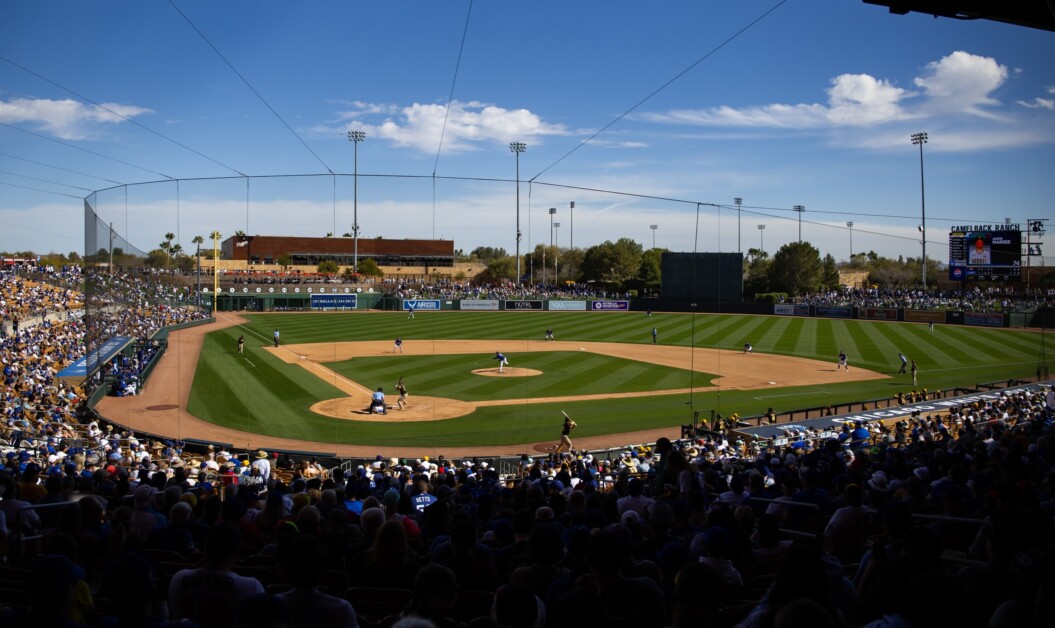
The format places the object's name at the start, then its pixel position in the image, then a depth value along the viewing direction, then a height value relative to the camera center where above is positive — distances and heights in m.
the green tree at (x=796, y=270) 90.38 +4.03
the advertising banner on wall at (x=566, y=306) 80.56 -0.77
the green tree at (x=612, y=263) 111.49 +5.97
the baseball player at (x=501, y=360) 35.15 -3.09
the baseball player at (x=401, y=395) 27.47 -3.85
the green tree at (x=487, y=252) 168.73 +11.65
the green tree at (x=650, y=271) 102.12 +4.27
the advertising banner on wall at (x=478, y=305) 74.25 -0.65
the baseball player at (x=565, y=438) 21.44 -4.27
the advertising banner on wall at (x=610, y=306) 82.88 -0.75
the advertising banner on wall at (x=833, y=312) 69.61 -1.12
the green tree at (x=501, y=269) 86.79 +4.36
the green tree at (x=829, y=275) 97.12 +3.64
